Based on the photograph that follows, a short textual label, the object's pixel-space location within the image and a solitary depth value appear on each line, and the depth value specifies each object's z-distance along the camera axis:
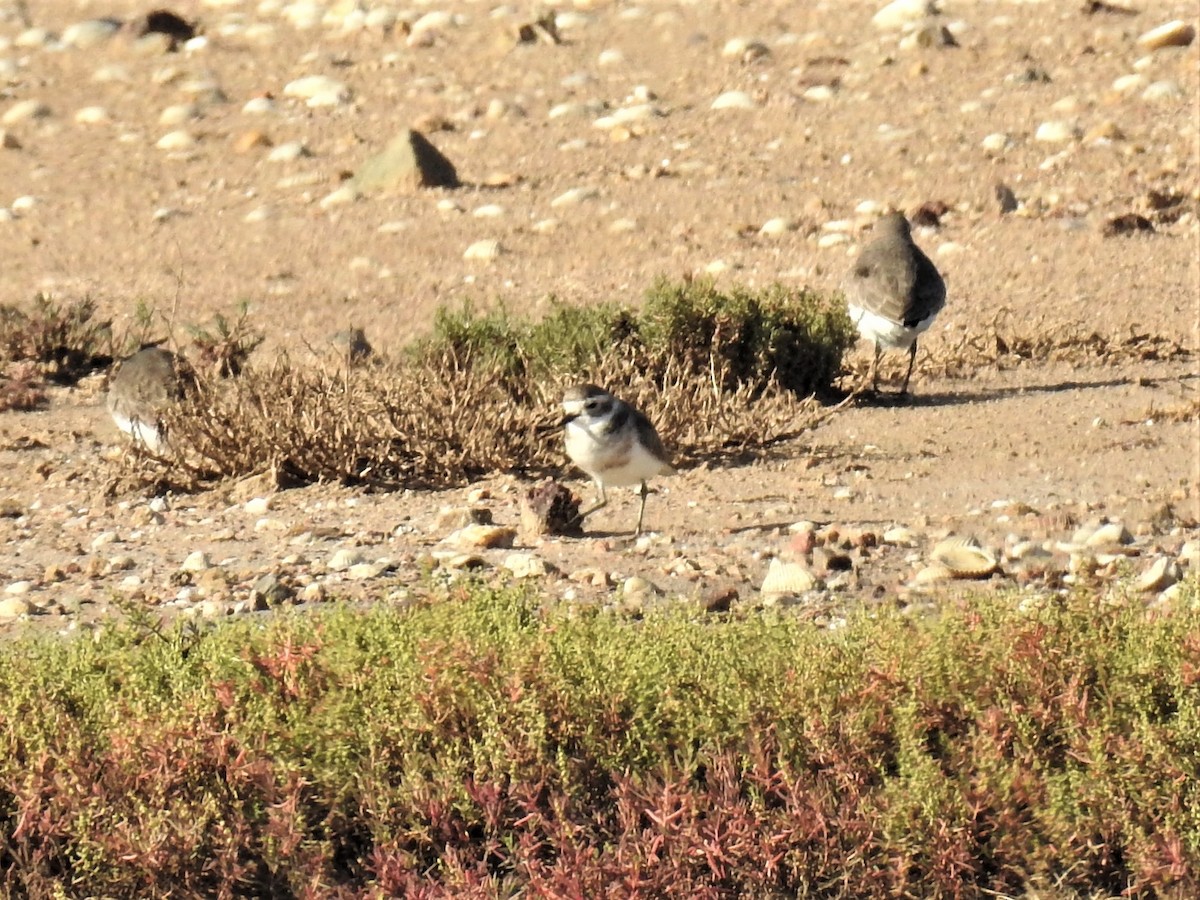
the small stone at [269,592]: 11.95
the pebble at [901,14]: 34.28
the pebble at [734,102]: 31.23
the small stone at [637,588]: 11.75
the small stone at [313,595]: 12.01
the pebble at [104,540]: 14.06
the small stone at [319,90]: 33.75
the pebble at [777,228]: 25.25
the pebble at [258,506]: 14.80
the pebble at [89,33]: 38.09
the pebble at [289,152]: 30.84
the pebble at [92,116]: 33.87
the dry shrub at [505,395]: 15.25
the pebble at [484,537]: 13.23
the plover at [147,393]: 16.14
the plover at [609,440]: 13.48
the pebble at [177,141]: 32.03
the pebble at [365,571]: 12.50
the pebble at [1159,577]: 11.37
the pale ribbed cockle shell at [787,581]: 11.79
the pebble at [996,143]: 27.81
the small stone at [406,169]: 28.28
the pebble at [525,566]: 12.33
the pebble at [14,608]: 12.11
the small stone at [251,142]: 31.47
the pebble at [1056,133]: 28.02
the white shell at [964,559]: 11.99
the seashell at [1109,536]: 12.55
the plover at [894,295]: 18.61
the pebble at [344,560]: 12.76
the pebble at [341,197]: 28.11
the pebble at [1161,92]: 29.30
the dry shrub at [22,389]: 19.23
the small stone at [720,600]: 11.41
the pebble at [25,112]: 34.34
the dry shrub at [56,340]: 20.52
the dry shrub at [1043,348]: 19.56
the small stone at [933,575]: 11.95
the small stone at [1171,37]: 31.33
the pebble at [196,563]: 12.93
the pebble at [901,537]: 12.84
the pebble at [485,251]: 24.92
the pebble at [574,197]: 27.20
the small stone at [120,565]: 13.16
